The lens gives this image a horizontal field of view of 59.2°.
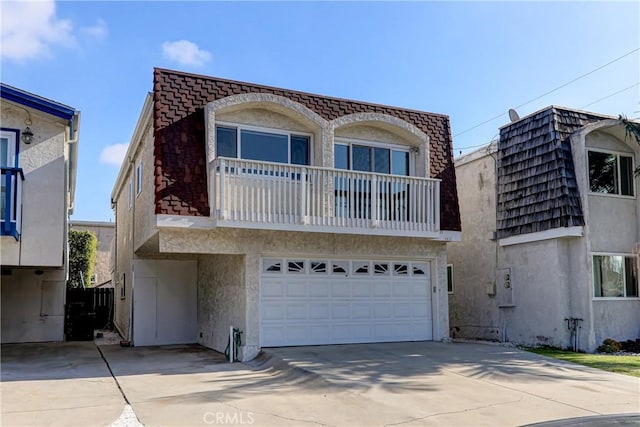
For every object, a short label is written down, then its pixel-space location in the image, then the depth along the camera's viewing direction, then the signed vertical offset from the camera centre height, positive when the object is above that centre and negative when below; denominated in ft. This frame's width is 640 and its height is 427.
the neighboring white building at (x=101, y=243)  106.83 +5.83
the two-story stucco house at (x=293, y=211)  38.68 +4.35
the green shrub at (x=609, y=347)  44.57 -6.18
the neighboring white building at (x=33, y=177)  39.50 +6.89
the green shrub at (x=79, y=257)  91.61 +2.60
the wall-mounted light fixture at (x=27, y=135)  41.14 +10.06
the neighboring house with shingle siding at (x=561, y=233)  46.06 +3.07
